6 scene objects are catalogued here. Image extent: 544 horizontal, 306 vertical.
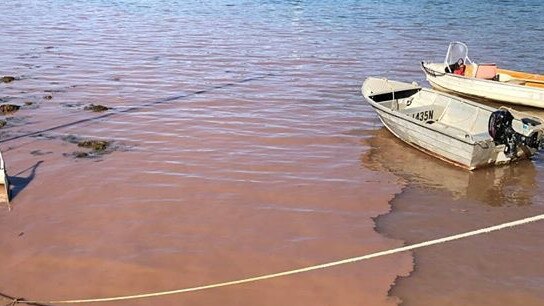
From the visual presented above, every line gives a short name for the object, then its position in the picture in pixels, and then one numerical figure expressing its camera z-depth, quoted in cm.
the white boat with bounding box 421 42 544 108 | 1372
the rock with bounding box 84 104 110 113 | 1256
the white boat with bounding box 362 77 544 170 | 947
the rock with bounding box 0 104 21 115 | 1222
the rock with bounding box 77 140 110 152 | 1024
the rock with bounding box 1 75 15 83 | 1497
